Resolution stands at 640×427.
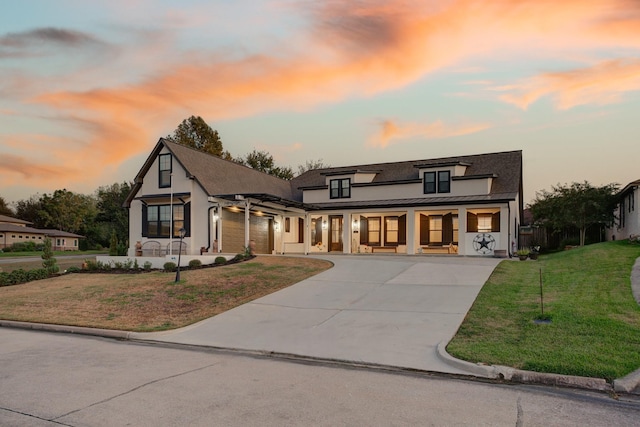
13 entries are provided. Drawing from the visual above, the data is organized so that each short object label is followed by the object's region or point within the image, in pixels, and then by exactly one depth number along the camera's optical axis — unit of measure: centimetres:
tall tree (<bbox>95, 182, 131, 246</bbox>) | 5184
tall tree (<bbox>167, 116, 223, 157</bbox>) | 5522
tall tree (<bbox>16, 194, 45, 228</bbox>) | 6888
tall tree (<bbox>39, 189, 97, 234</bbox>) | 6675
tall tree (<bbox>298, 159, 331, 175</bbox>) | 6800
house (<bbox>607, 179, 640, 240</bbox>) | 2138
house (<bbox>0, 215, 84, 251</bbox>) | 5294
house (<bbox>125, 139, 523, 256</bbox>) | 2398
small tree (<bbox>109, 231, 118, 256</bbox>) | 2375
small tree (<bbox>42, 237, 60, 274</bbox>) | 2036
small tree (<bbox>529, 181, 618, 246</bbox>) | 2545
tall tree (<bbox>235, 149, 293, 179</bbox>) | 5831
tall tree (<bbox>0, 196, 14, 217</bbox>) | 7046
